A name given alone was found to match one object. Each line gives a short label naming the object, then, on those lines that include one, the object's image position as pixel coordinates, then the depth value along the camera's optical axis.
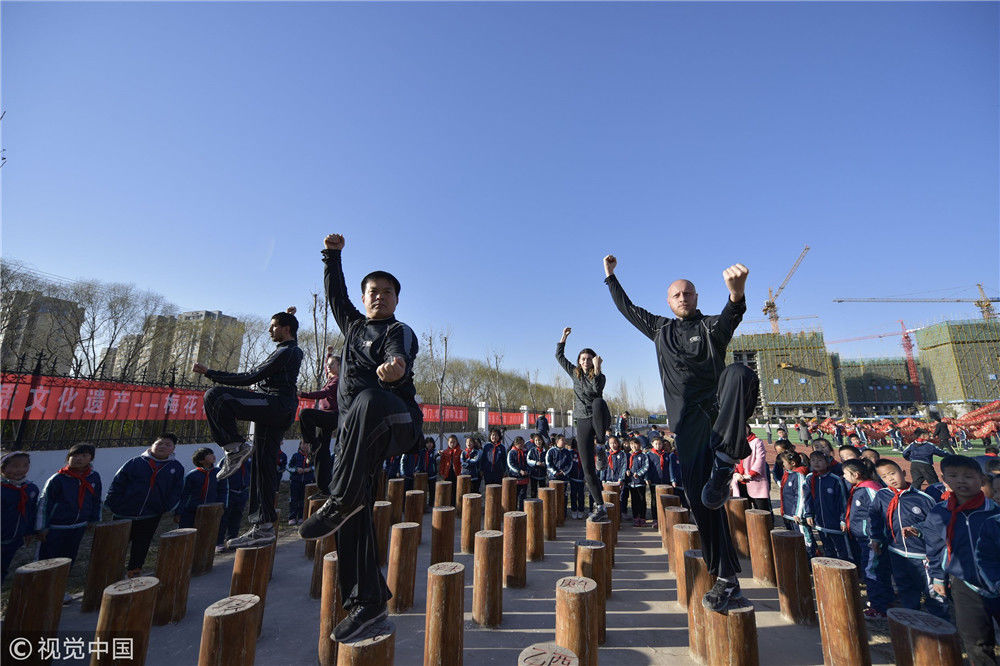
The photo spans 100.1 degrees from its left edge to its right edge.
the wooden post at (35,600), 2.97
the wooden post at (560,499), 6.86
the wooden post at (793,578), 3.47
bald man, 2.68
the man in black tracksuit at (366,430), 2.30
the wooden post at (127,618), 2.52
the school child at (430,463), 10.19
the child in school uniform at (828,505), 4.92
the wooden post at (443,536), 4.77
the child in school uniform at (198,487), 5.84
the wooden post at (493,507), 6.08
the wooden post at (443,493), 7.29
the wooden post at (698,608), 2.88
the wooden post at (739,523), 5.50
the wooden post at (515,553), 4.28
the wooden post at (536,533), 5.20
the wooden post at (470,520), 5.67
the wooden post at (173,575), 3.56
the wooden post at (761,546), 4.45
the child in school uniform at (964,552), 3.04
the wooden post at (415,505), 6.00
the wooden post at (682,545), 3.82
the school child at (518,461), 9.59
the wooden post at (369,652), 2.10
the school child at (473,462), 9.90
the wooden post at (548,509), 6.29
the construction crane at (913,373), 66.25
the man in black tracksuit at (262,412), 3.80
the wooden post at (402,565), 3.81
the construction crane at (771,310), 99.19
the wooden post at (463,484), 7.70
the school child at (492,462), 9.91
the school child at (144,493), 4.88
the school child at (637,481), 8.03
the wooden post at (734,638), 2.51
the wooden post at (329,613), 2.84
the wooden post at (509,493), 6.97
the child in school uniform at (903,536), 3.92
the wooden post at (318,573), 4.07
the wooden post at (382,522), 5.14
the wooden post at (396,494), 7.00
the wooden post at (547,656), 1.91
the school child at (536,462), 9.74
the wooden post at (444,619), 2.60
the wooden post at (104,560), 3.92
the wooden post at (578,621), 2.38
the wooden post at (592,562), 3.51
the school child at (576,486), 9.01
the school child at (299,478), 8.20
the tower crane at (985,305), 89.25
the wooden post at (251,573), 3.51
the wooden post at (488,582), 3.43
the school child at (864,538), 4.13
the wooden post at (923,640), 2.03
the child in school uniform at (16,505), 4.23
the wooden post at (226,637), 2.35
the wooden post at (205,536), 4.79
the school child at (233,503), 6.68
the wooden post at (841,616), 2.56
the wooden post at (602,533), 4.52
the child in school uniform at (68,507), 4.62
